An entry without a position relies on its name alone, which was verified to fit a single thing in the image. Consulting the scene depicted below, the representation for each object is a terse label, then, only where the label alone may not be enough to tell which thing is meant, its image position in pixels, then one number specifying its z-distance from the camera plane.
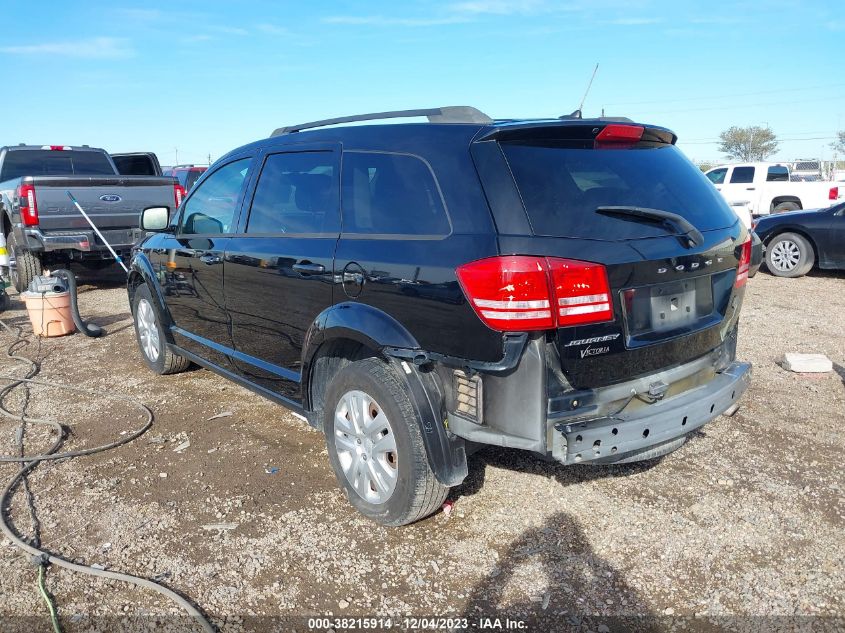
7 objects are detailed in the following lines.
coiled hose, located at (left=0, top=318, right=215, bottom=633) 2.72
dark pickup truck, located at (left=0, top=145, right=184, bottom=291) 8.70
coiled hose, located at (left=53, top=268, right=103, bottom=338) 7.09
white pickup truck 16.55
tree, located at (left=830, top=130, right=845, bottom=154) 66.78
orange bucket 7.12
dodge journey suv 2.57
